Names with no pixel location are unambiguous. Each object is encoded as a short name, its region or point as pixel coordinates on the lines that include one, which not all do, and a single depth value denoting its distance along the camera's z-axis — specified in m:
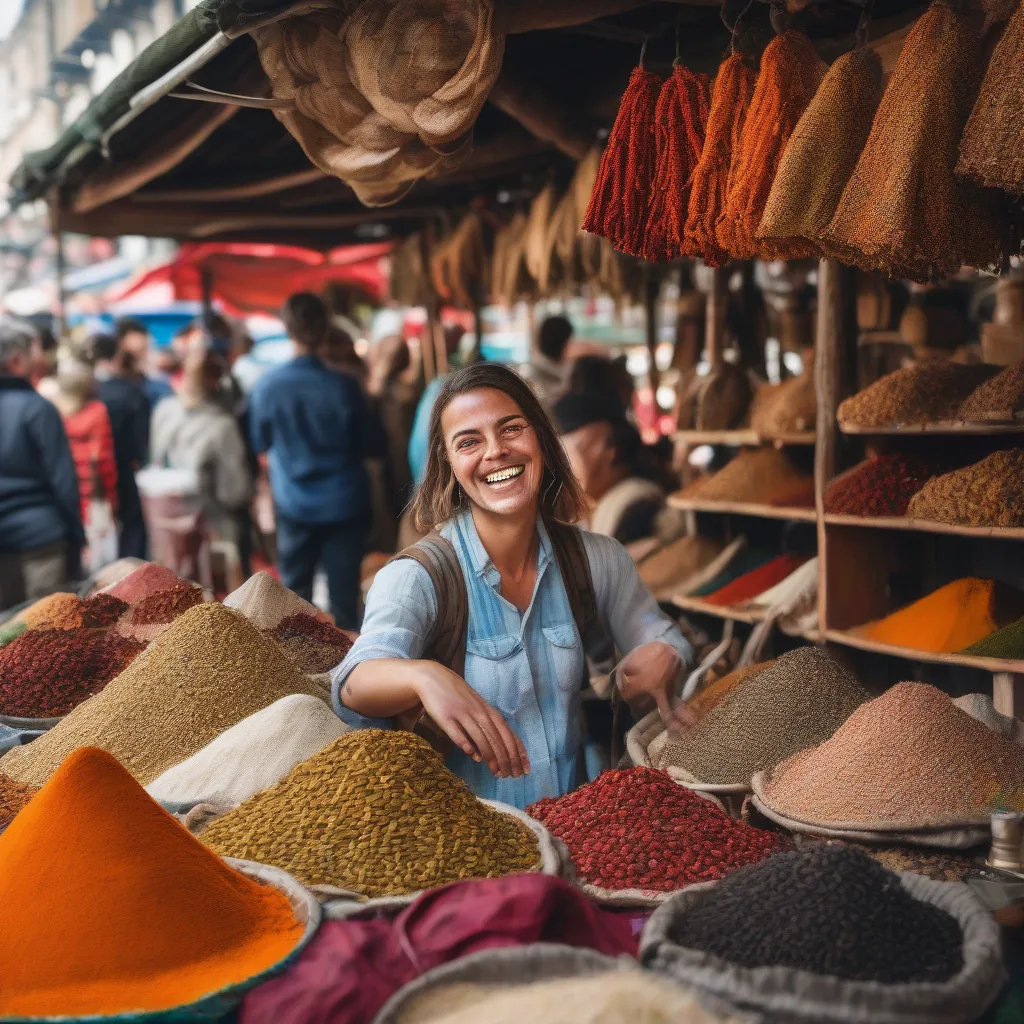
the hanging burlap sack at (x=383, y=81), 2.03
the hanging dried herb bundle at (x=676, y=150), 2.00
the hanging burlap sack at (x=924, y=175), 1.64
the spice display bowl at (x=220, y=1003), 1.07
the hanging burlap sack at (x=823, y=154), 1.76
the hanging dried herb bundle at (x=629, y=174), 2.05
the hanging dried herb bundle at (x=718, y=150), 1.94
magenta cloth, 1.08
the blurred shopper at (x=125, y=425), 5.64
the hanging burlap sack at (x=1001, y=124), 1.51
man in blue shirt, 4.36
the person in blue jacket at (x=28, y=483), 3.72
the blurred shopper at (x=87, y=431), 5.17
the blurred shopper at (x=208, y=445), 5.41
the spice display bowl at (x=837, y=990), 0.95
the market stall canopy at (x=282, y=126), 2.22
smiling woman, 1.81
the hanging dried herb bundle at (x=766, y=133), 1.84
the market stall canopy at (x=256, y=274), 6.82
